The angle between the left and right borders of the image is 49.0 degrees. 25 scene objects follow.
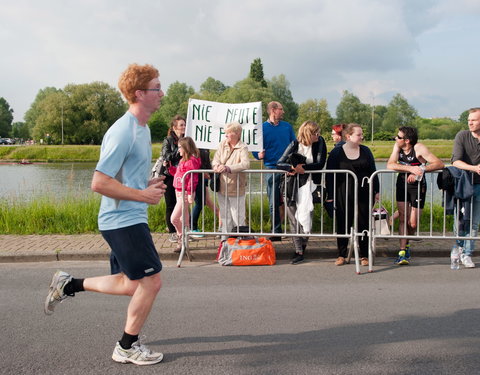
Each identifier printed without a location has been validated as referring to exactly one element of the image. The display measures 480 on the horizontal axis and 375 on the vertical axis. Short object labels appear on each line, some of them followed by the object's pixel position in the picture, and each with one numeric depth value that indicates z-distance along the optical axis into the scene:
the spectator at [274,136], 8.61
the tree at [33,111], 125.19
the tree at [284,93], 109.69
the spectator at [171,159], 8.42
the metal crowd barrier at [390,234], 6.80
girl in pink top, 7.78
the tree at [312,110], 94.69
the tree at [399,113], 132.12
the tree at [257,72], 102.69
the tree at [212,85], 123.25
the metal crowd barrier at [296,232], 6.96
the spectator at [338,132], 9.01
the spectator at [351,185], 7.09
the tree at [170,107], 104.69
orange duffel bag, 7.02
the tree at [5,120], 128.12
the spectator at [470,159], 6.83
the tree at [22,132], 130.62
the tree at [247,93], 89.19
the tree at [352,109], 127.94
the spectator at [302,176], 7.26
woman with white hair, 7.55
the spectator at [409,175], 7.02
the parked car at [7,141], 113.65
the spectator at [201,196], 8.30
